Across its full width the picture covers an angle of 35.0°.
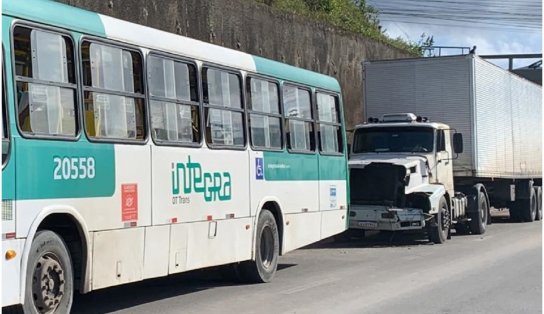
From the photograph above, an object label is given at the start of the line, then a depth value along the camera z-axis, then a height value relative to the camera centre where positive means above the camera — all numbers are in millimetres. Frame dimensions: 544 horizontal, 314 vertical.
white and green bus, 7738 +310
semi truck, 18516 +764
